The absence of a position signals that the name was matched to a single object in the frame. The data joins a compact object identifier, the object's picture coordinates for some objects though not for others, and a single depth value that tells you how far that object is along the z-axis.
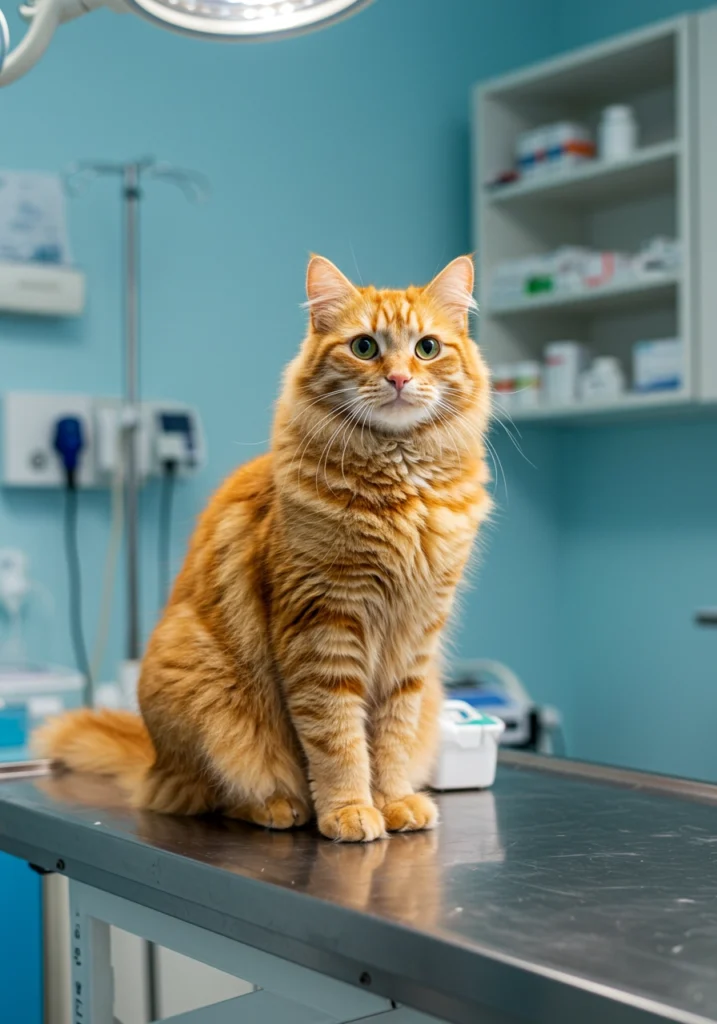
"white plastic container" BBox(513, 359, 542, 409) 3.23
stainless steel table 0.81
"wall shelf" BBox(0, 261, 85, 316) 2.55
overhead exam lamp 1.24
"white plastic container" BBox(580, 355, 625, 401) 3.06
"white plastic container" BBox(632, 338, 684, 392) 2.89
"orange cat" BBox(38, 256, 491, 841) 1.23
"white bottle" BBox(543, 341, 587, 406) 3.17
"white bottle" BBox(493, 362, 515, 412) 3.27
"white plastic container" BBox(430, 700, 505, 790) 1.47
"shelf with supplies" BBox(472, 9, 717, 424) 2.83
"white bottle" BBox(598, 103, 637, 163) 3.08
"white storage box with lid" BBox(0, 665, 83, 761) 1.99
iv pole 2.61
